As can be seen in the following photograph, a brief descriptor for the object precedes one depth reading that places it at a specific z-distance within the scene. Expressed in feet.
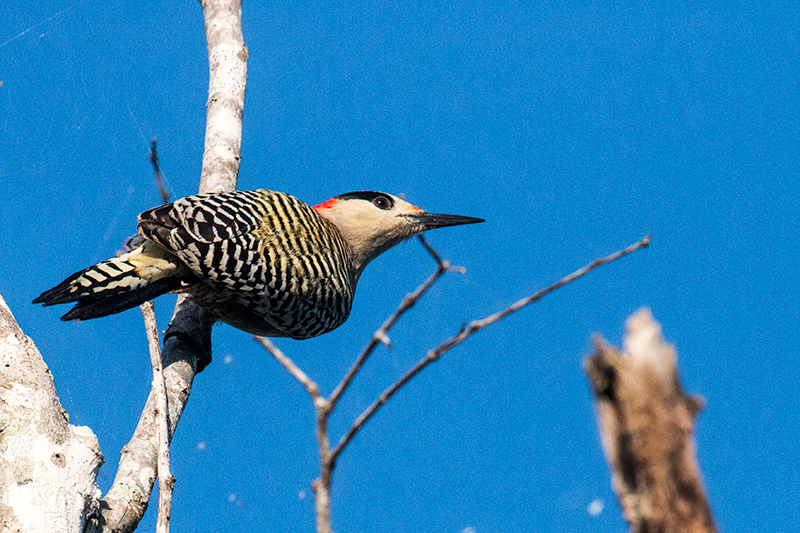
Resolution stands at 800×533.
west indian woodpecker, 27.58
